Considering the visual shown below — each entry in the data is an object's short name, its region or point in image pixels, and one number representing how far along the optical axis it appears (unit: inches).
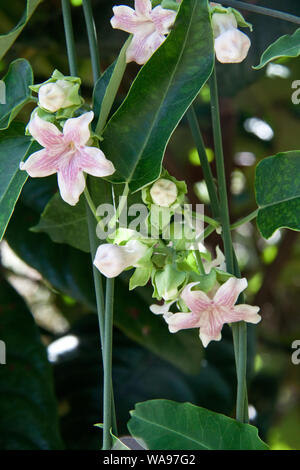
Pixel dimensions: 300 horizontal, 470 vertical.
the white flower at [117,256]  14.9
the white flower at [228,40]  15.5
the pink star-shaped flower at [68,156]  15.0
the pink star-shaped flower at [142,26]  15.8
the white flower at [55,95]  15.1
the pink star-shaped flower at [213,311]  14.9
